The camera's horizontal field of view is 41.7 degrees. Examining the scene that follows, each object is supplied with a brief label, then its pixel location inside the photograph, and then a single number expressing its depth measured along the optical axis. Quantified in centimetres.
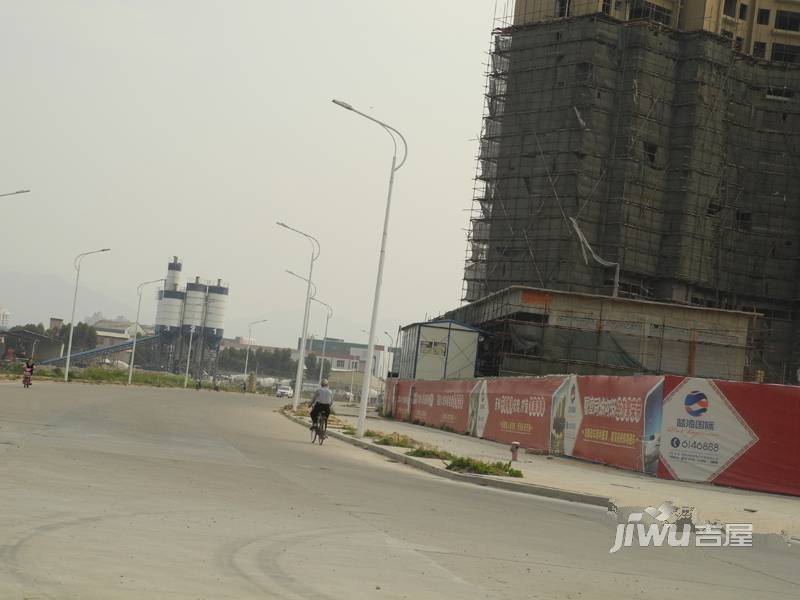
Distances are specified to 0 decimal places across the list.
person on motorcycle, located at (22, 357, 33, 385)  4747
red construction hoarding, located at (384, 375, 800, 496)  2188
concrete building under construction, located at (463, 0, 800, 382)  6844
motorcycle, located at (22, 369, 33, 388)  4762
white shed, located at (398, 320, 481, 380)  6425
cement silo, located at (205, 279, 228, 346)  15650
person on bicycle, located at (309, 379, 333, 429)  2797
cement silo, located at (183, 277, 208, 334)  15550
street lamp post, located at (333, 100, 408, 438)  3195
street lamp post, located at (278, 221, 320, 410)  5738
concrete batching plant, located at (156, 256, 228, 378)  15500
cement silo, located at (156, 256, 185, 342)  15638
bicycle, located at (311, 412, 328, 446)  2806
